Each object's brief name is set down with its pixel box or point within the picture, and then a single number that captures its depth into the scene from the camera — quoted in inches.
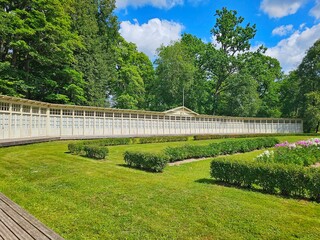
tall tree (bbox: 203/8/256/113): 1857.8
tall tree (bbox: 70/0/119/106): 1226.6
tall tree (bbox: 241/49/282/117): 1894.7
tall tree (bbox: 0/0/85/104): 912.9
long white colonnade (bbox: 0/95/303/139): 715.4
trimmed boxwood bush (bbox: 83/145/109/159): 492.7
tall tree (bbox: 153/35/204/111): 1718.8
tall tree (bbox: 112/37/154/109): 1478.8
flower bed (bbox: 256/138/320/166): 415.2
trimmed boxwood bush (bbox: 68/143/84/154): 555.8
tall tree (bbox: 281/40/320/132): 1581.0
